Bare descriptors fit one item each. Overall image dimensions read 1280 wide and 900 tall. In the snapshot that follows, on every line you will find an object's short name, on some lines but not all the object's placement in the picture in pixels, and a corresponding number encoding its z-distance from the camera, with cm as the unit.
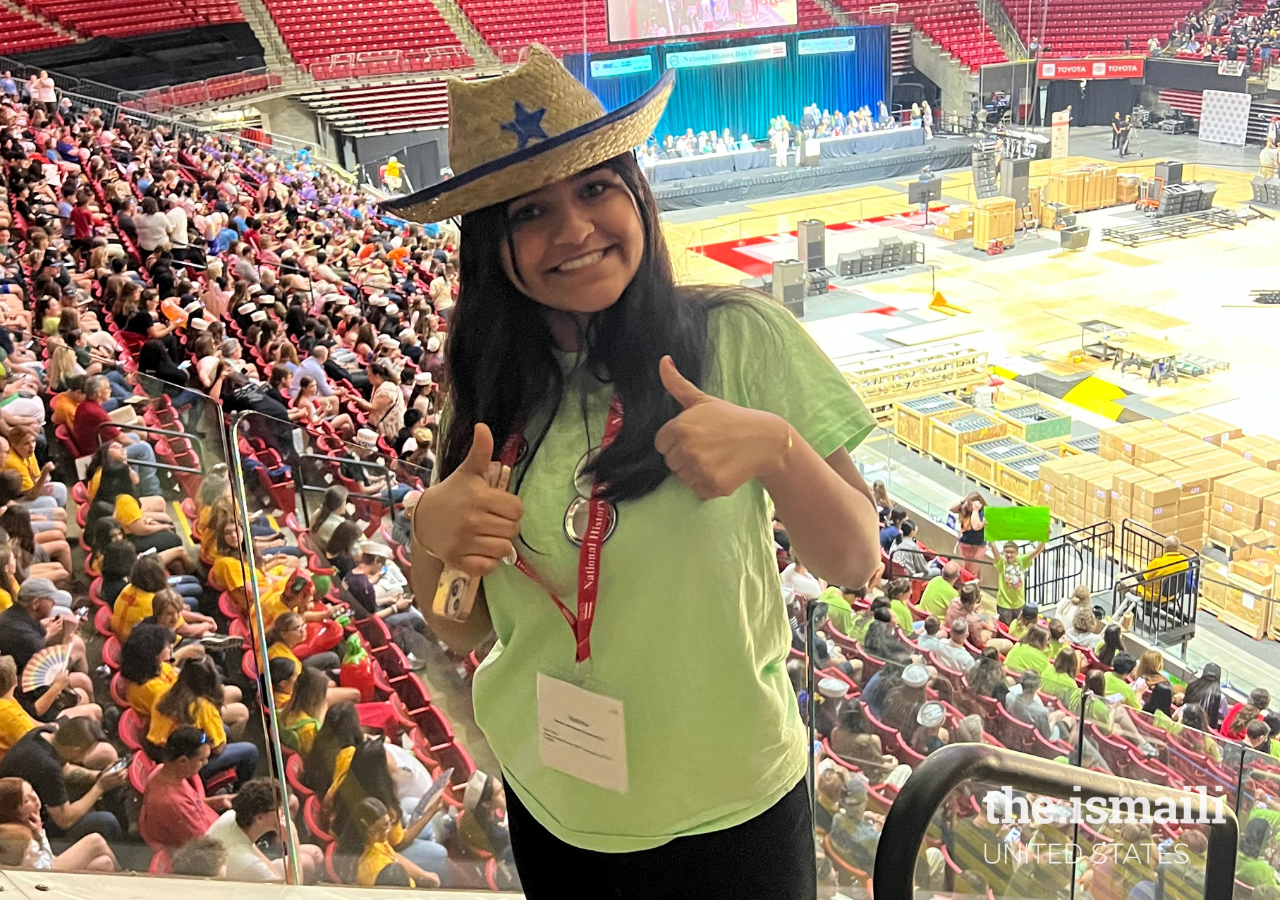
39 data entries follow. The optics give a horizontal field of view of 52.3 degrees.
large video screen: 2466
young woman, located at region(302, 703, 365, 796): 252
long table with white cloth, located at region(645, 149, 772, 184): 2281
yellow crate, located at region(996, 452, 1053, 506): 1074
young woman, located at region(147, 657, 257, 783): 253
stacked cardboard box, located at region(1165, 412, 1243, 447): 1089
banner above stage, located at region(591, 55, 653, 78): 2452
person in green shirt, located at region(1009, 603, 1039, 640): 644
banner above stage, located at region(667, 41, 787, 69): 2536
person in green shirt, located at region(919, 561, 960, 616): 657
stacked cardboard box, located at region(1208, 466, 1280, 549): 970
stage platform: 2289
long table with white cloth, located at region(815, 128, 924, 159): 2425
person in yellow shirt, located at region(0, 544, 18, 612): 299
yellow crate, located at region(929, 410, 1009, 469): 1151
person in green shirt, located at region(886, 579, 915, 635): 554
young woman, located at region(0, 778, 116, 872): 238
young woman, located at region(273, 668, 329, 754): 253
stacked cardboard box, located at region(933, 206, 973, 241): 2000
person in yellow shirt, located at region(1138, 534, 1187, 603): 862
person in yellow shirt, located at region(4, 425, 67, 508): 343
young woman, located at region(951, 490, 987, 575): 866
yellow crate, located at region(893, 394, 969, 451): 1180
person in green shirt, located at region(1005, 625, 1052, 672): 549
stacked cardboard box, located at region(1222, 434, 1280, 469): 1030
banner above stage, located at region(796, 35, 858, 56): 2644
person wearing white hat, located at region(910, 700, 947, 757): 249
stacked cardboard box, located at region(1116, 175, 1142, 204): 2114
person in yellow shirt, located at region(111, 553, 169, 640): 284
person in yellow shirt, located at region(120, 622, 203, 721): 265
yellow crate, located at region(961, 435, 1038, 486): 1122
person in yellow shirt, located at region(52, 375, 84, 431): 368
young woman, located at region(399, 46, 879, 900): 122
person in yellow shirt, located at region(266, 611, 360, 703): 257
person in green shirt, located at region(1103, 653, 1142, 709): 552
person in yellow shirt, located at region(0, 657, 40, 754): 258
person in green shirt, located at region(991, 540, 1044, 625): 773
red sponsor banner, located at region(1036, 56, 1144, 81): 2692
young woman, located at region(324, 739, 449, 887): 249
